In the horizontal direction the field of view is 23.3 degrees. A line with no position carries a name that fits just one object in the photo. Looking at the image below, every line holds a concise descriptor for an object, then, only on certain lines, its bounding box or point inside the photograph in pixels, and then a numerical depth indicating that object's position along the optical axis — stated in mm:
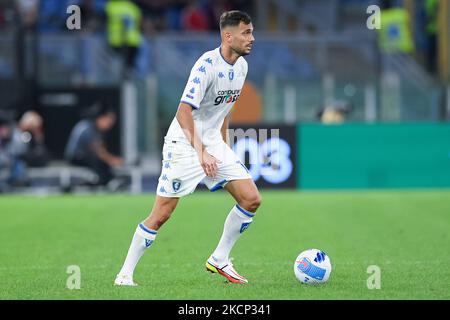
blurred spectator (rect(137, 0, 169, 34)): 29078
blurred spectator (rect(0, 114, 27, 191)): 22734
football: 9352
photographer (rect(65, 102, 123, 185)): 22766
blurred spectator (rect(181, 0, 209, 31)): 28094
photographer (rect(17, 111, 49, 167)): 23531
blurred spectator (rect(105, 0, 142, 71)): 24906
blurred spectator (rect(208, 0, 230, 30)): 28670
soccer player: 9289
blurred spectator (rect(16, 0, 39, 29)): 25381
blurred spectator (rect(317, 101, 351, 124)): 22656
